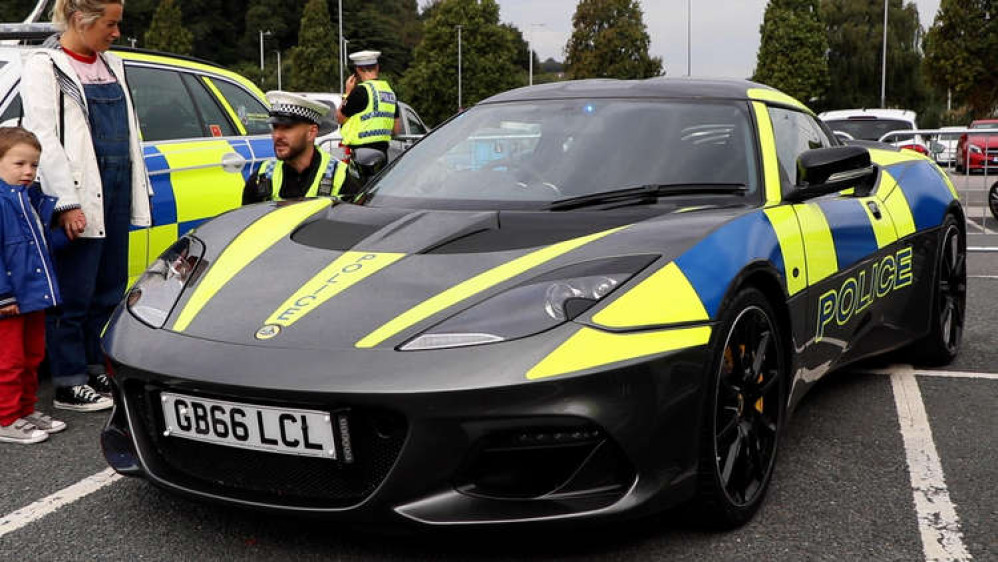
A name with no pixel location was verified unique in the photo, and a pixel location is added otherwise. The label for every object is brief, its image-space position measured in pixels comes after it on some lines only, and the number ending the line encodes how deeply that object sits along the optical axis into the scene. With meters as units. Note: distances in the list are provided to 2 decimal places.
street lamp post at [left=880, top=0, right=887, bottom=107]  52.72
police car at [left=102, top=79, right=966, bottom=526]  2.38
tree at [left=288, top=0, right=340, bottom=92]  76.69
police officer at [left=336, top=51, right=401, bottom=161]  8.05
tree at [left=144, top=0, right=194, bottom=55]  82.19
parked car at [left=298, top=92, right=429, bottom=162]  8.09
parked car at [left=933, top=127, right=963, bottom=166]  10.48
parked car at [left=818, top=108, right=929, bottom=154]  15.05
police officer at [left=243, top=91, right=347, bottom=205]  4.52
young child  3.72
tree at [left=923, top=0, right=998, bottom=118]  38.12
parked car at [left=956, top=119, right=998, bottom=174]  12.84
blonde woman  4.00
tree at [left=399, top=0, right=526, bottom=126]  69.31
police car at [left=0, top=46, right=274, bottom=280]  4.84
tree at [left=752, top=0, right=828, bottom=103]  60.75
